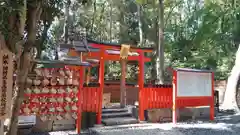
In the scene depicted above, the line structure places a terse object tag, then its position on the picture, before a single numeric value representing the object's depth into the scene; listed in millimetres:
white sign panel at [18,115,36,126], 6039
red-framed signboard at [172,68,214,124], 7691
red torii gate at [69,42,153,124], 7541
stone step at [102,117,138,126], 7630
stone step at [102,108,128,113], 8528
